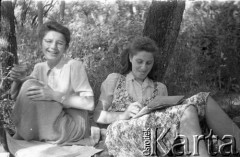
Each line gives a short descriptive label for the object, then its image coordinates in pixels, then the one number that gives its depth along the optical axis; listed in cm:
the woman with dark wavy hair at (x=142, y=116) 282
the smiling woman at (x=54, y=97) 301
